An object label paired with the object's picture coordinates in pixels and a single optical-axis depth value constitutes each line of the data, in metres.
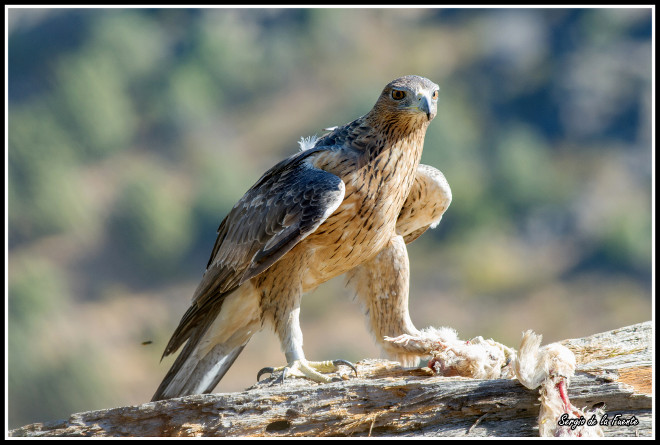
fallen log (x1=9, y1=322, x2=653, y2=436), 8.59
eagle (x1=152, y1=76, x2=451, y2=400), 10.10
